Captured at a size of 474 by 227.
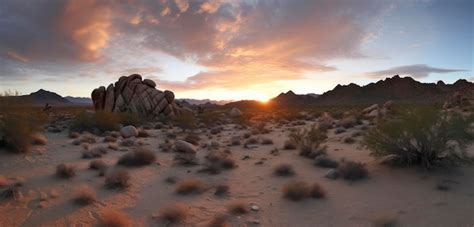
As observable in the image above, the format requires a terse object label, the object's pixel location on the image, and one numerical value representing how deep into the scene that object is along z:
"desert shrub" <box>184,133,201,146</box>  18.83
